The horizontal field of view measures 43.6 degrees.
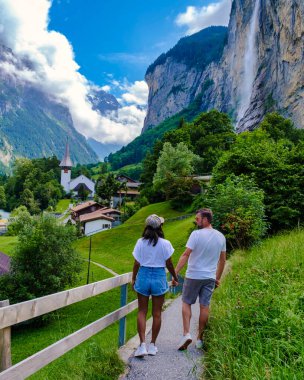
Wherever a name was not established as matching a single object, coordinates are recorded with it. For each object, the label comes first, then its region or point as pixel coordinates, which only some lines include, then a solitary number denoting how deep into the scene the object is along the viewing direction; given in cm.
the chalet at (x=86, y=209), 8025
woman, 552
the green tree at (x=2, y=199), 12768
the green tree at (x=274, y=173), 1812
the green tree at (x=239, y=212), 1538
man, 593
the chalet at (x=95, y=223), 6631
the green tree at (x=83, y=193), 12212
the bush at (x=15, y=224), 6556
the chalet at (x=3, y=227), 8569
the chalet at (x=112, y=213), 7256
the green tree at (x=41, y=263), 2586
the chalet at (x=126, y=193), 9111
